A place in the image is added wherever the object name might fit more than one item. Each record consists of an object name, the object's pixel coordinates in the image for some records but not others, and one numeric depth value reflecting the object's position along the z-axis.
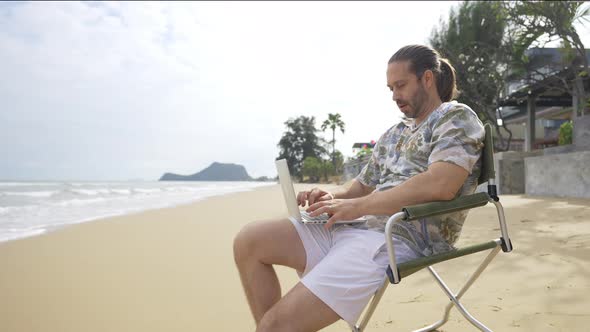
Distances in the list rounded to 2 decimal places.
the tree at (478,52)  15.01
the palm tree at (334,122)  52.38
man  1.23
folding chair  1.23
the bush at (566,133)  9.80
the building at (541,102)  11.88
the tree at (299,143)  69.44
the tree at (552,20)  7.91
